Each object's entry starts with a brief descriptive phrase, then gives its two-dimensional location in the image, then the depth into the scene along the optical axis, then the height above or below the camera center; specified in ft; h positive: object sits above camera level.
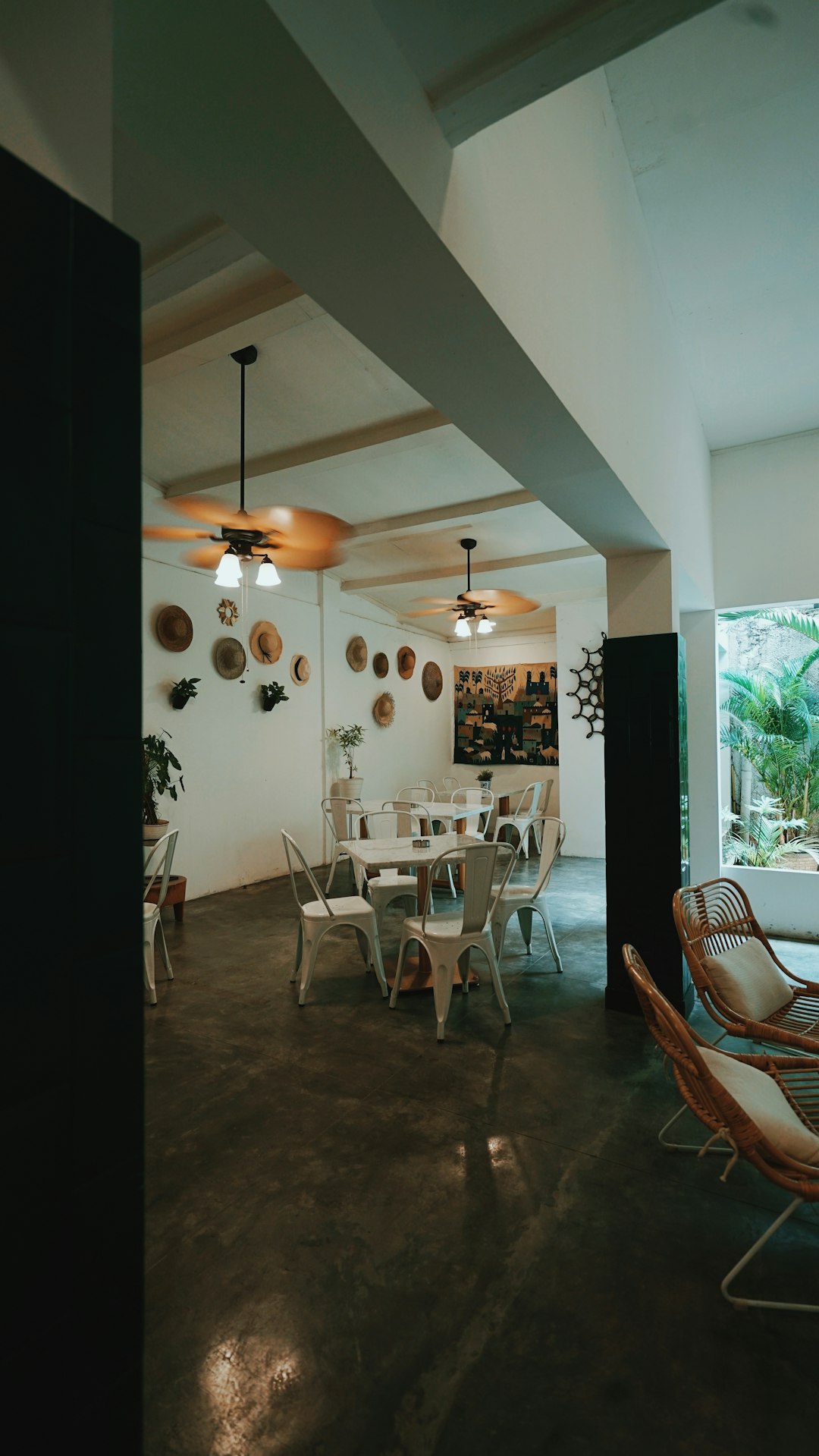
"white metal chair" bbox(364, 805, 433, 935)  13.88 -2.85
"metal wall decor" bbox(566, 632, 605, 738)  26.35 +1.96
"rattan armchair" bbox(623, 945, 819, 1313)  5.43 -3.19
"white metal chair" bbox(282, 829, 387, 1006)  11.62 -3.06
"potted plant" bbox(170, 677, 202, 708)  18.35 +1.46
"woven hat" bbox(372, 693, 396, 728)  27.91 +1.39
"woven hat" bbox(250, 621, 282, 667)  21.38 +3.21
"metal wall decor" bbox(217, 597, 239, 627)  20.08 +3.93
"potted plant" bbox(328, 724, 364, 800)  23.85 -0.01
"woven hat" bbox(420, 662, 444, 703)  31.78 +2.95
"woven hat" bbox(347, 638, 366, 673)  26.23 +3.47
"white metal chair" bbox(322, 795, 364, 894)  20.56 -2.11
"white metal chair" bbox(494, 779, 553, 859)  21.76 -2.47
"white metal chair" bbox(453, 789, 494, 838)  21.83 -1.87
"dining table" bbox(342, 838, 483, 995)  12.35 -2.08
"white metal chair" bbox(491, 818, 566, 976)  12.39 -2.85
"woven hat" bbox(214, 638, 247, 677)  19.95 +2.58
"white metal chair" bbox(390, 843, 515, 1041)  10.42 -2.96
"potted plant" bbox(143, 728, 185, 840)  15.98 -0.74
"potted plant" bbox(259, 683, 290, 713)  21.63 +1.60
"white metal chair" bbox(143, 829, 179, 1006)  11.68 -2.76
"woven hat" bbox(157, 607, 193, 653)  18.19 +3.13
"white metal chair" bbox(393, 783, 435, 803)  27.95 -2.12
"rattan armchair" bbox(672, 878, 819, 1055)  7.71 -2.83
